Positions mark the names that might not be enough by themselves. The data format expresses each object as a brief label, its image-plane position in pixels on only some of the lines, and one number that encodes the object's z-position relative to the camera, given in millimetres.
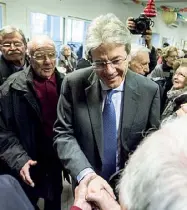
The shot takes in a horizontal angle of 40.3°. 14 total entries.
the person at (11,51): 1861
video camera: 2257
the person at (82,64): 3073
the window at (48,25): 5914
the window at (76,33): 6922
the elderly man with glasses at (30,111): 1504
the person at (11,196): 626
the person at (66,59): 5127
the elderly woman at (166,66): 3046
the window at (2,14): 5059
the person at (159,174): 415
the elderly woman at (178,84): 1863
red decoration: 2582
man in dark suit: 1156
